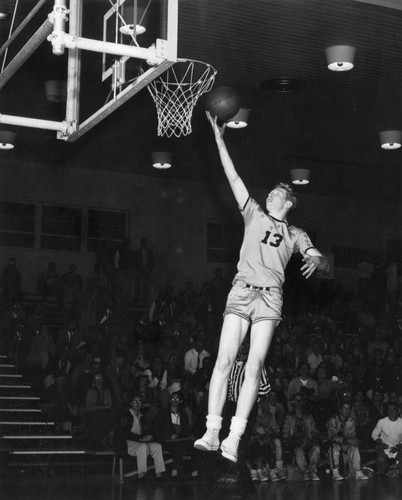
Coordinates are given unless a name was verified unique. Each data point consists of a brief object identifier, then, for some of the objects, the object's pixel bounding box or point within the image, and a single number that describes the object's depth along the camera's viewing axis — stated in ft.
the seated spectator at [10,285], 46.19
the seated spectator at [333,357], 48.44
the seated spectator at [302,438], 41.16
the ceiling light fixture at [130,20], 25.38
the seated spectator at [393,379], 48.54
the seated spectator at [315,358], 47.78
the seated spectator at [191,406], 40.22
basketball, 27.22
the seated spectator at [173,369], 42.85
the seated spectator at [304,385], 44.62
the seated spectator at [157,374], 42.86
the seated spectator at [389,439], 43.91
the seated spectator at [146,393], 41.19
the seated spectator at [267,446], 39.70
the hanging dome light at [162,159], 47.93
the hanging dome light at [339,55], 36.24
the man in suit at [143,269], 48.67
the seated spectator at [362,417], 45.27
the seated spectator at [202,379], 40.78
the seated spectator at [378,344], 50.85
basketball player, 27.27
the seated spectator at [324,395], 44.37
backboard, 23.72
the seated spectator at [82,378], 41.88
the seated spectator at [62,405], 41.39
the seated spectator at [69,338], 45.21
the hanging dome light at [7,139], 43.60
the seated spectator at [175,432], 38.81
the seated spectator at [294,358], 46.78
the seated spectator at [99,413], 40.45
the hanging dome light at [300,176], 48.24
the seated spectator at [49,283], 47.55
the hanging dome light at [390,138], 45.34
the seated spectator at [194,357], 43.37
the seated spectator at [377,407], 46.11
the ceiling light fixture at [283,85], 39.65
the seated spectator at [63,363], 43.49
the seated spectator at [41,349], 44.14
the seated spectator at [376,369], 48.62
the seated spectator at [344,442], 42.06
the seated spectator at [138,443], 37.86
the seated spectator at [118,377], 42.16
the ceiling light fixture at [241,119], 41.70
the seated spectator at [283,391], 43.14
